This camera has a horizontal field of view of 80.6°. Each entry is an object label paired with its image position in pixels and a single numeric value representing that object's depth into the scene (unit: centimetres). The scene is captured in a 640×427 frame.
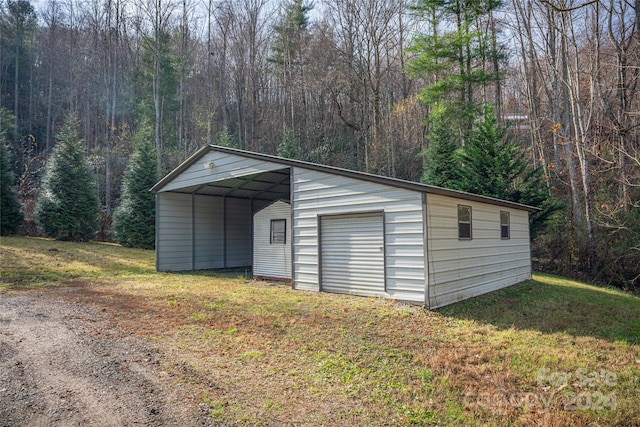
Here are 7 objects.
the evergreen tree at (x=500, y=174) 1452
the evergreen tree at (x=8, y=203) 1734
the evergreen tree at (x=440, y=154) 1689
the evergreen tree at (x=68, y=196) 1762
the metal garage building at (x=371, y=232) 738
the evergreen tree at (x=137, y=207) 1825
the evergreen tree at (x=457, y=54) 1734
